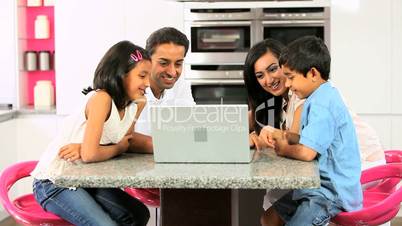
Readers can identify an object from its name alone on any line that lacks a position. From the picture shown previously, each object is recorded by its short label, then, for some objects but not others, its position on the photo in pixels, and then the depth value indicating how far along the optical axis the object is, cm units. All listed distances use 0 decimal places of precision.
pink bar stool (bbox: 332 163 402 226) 222
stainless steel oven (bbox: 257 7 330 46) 454
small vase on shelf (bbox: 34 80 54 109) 487
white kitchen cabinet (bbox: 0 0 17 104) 470
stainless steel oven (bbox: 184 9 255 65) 458
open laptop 196
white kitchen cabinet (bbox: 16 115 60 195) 473
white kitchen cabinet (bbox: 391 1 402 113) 450
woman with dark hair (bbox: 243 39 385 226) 254
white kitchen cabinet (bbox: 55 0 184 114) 464
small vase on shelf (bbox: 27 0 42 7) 491
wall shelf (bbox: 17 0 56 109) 482
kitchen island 184
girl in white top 210
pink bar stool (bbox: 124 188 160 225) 277
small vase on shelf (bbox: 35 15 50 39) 491
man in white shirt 263
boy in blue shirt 208
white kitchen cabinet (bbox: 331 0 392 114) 452
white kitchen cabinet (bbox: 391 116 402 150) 455
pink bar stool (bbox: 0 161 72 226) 227
